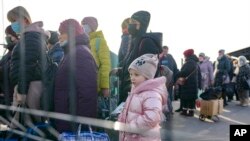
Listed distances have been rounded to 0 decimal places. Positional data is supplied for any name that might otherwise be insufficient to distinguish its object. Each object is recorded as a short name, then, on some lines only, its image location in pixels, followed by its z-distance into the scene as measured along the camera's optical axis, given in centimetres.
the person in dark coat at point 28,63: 307
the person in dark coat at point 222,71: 852
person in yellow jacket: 371
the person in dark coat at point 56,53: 370
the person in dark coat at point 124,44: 404
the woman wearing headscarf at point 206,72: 845
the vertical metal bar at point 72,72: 259
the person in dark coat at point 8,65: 361
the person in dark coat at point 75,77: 279
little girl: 240
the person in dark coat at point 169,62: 720
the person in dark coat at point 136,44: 322
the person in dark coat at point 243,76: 860
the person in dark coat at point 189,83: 711
